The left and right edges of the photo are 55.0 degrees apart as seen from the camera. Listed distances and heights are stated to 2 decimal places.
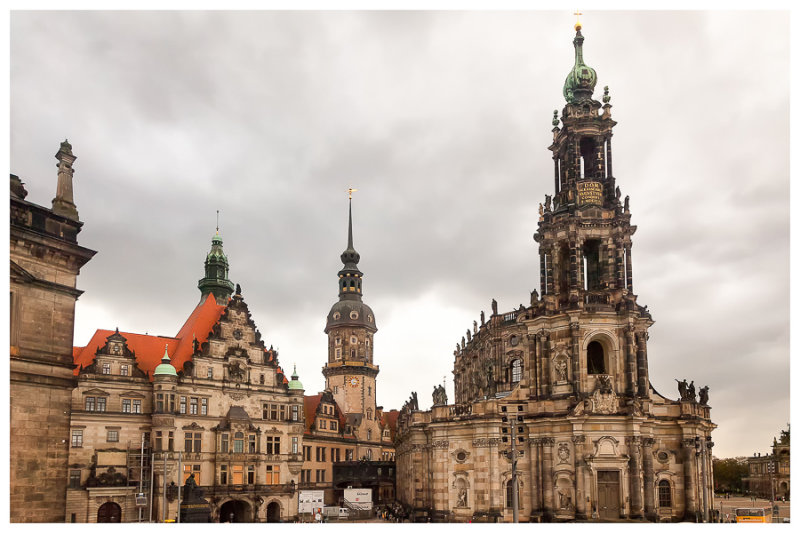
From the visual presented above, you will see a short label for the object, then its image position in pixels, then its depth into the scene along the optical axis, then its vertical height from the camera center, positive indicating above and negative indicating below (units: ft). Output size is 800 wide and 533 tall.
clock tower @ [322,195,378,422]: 317.83 -2.75
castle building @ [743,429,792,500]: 374.22 -62.57
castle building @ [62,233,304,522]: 192.34 -19.74
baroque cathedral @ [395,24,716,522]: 182.91 -15.67
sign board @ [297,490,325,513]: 216.95 -43.02
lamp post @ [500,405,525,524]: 192.90 -18.47
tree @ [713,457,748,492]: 467.97 -78.10
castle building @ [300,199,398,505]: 275.18 -26.18
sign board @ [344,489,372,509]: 235.81 -45.80
